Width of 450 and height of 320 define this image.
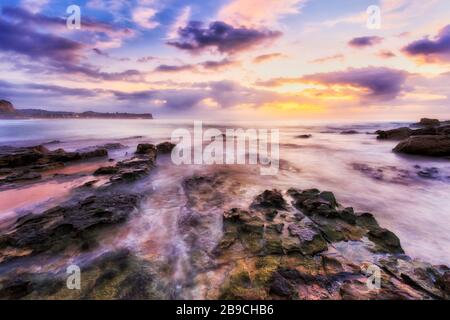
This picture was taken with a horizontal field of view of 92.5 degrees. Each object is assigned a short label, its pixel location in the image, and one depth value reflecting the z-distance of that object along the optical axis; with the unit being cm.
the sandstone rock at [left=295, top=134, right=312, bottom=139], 3331
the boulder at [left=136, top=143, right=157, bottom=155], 1584
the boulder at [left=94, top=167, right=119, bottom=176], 985
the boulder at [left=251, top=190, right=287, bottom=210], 630
